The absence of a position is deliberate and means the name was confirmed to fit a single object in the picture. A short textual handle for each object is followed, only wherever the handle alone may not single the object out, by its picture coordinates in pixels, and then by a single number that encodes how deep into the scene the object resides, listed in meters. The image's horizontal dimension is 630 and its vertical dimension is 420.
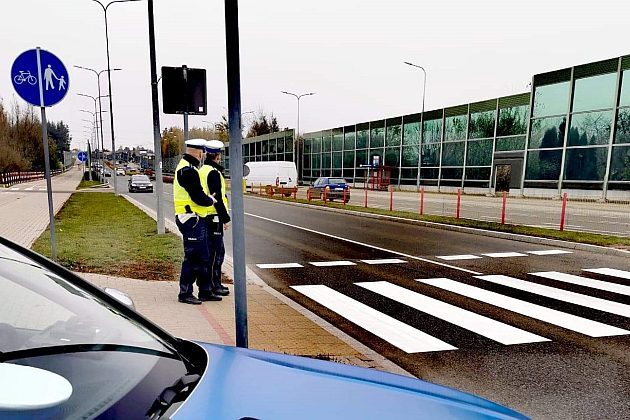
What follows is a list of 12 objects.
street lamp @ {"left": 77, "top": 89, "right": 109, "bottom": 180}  42.59
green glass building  25.72
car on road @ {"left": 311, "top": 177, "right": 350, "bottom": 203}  26.00
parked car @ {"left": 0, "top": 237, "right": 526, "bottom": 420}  1.13
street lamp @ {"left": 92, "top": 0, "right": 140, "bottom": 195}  28.66
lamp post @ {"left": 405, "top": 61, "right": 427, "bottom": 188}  41.59
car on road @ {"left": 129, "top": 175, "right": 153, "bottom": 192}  36.59
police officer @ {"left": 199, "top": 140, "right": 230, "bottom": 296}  5.64
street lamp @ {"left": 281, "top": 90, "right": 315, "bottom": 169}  56.84
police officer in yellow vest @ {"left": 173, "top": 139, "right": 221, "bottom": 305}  5.38
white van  38.12
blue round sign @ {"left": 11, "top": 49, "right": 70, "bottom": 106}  6.18
